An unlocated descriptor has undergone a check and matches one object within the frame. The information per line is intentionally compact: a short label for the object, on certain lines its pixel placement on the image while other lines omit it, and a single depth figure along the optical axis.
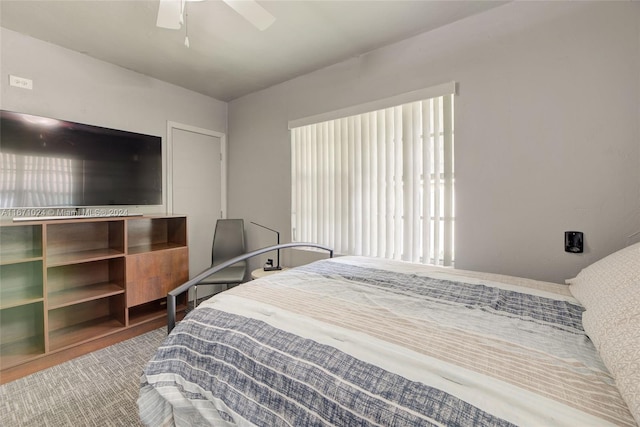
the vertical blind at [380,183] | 2.11
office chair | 3.20
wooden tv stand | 1.96
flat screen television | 1.97
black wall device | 1.63
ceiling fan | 1.49
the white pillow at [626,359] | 0.54
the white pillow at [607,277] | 0.92
